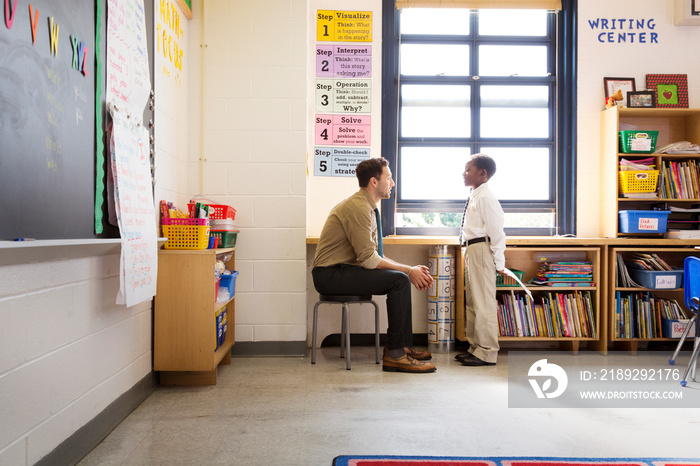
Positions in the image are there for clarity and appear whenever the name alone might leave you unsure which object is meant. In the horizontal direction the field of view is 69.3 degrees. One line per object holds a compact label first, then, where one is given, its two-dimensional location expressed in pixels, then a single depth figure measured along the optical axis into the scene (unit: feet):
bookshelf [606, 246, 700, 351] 11.94
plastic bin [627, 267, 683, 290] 11.82
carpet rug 5.88
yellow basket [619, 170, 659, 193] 12.31
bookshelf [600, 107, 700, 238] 12.56
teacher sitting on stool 10.50
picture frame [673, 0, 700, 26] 13.33
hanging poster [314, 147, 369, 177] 13.32
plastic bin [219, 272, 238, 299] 10.39
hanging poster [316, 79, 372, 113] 13.29
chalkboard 4.76
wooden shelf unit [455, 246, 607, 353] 11.98
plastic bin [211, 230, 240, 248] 10.41
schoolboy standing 11.03
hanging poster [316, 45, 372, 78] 13.32
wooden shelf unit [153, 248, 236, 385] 9.05
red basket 10.66
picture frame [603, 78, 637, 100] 13.47
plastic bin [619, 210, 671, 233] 12.17
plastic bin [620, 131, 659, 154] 12.31
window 13.88
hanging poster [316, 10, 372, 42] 13.33
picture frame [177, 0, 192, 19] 10.79
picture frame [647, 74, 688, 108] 13.41
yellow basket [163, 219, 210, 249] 9.24
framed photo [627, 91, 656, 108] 13.08
